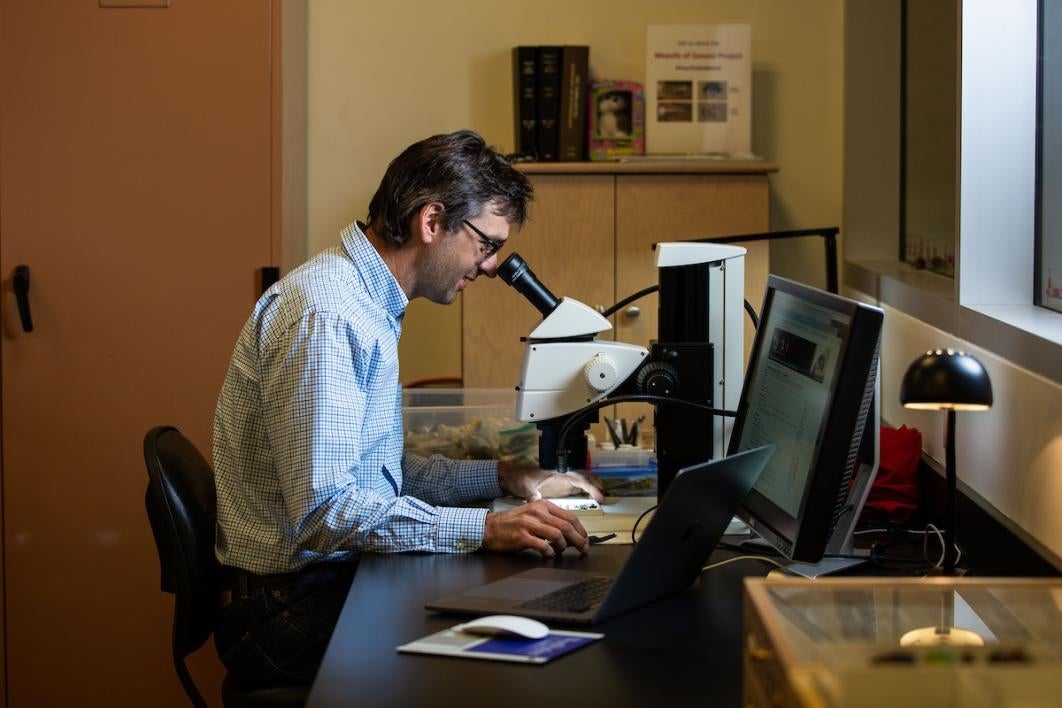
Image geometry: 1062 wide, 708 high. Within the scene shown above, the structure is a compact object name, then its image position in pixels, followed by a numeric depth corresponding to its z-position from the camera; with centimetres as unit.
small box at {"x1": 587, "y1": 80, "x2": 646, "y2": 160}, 364
